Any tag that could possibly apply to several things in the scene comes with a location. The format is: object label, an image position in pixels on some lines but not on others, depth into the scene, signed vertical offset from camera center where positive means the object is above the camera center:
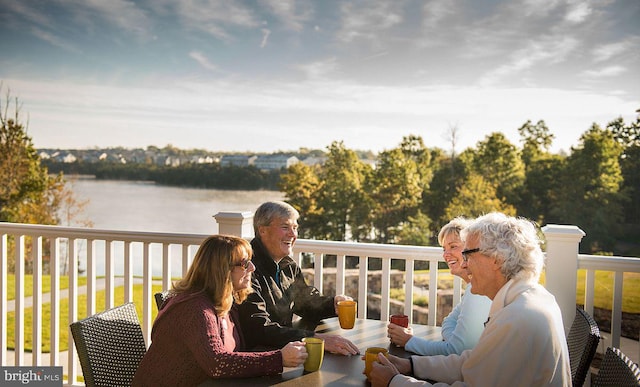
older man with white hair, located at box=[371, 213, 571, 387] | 1.60 -0.41
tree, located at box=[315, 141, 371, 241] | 19.55 -0.93
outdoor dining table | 1.80 -0.63
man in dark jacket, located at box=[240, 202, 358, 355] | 2.49 -0.45
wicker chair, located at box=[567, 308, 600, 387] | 1.84 -0.54
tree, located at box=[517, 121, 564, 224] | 18.69 -0.23
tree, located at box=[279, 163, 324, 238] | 19.64 -0.75
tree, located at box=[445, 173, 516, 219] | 18.38 -0.73
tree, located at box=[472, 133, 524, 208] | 18.81 +0.41
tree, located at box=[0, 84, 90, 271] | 17.92 -0.24
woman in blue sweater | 2.14 -0.58
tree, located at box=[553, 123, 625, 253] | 17.77 -0.43
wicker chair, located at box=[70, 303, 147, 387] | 1.97 -0.62
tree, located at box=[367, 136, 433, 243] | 19.16 -0.61
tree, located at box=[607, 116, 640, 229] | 17.98 +0.59
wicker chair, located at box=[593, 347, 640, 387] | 1.42 -0.48
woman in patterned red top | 1.84 -0.52
